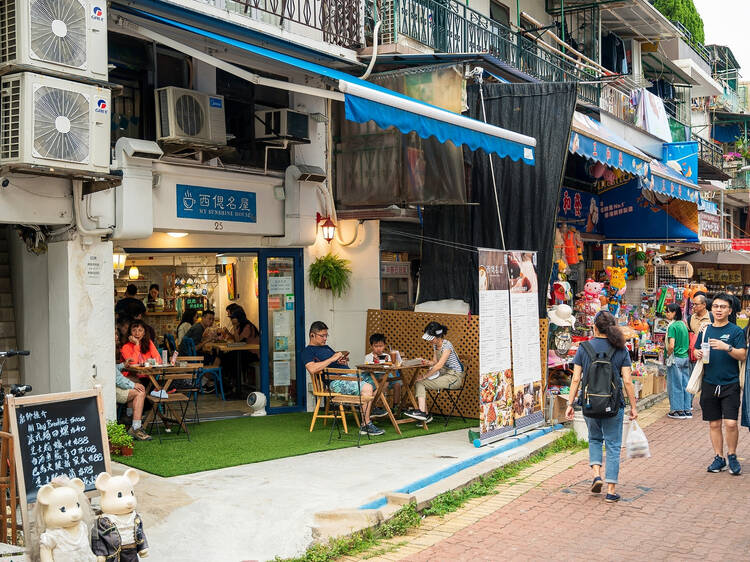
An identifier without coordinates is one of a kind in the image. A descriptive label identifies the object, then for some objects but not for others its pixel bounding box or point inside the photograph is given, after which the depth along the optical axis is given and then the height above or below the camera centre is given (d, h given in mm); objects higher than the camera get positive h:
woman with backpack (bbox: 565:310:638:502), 7688 -998
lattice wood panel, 11883 -719
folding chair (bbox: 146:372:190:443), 9891 -1512
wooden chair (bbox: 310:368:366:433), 10180 -1220
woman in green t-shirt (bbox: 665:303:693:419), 12773 -1349
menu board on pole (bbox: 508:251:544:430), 10234 -665
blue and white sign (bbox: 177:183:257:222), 10758 +1189
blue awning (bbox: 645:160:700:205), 14367 +1810
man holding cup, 8641 -1003
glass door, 12281 -565
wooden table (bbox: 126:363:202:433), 9867 -973
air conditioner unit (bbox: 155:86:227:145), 10141 +2195
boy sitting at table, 10945 -887
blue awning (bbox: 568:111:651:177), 11609 +1988
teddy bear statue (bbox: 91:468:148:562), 5070 -1417
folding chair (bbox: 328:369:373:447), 10102 -1367
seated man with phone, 10367 -958
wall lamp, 12516 +984
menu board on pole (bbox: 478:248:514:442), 9547 -723
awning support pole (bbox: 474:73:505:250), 11430 +1500
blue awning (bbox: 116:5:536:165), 8625 +1941
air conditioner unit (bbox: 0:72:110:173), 7730 +1661
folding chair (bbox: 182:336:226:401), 13162 -1271
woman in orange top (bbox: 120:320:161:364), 10312 -655
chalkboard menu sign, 5656 -1014
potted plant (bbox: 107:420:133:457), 9039 -1592
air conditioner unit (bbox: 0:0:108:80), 7781 +2517
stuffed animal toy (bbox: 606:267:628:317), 17641 +4
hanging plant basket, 12531 +249
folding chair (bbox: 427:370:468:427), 11712 -1613
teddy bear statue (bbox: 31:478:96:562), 4762 -1339
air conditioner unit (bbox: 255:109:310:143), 11555 +2324
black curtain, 11469 +1202
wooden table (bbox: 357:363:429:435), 10320 -1164
